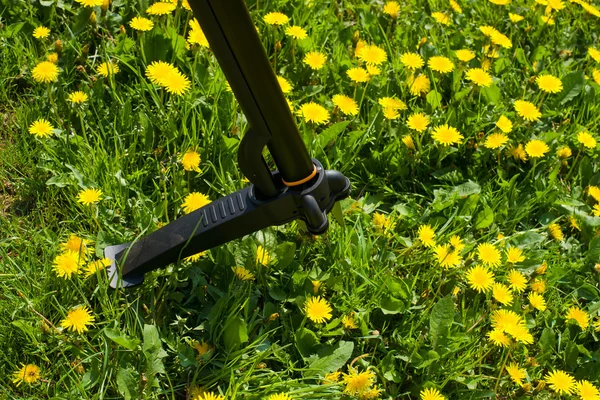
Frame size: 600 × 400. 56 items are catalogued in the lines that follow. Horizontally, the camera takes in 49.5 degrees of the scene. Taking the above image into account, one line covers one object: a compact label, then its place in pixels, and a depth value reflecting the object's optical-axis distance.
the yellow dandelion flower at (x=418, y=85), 2.49
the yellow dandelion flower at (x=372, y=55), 2.46
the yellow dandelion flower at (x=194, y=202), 1.94
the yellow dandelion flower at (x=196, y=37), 2.27
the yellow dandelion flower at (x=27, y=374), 1.62
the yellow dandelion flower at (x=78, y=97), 2.09
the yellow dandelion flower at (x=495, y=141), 2.37
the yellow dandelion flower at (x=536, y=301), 2.00
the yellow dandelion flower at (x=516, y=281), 2.04
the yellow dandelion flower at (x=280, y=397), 1.63
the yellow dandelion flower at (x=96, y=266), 1.74
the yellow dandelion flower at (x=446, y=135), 2.31
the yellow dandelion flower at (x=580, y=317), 2.04
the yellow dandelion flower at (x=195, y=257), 1.80
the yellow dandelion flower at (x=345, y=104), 2.32
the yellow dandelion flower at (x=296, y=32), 2.45
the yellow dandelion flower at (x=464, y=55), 2.58
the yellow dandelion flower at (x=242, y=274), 1.87
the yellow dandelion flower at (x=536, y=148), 2.38
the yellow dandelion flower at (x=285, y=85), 2.31
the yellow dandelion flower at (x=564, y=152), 2.42
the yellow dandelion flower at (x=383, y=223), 2.08
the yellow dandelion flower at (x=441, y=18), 2.82
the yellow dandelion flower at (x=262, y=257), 1.91
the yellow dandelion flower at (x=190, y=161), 2.03
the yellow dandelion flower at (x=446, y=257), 1.99
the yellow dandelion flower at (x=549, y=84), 2.58
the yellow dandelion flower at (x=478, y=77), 2.48
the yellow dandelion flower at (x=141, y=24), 2.25
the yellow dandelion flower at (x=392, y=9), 2.78
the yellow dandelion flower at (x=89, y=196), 1.88
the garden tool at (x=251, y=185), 1.38
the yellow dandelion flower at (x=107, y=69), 2.22
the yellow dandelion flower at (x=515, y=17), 2.86
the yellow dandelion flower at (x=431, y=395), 1.76
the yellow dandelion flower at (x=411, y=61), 2.50
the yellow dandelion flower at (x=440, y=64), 2.51
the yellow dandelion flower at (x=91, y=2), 2.24
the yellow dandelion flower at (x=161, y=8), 2.30
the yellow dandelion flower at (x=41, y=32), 2.24
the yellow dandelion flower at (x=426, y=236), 2.04
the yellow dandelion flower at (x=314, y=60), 2.43
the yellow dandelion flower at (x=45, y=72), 2.08
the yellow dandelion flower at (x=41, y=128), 2.01
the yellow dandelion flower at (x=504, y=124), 2.39
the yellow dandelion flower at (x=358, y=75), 2.40
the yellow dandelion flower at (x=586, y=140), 2.48
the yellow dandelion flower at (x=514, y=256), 2.09
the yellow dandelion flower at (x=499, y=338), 1.87
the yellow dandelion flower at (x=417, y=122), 2.33
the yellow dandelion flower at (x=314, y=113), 2.24
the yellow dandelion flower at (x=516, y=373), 1.86
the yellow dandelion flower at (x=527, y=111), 2.43
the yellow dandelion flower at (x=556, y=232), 2.28
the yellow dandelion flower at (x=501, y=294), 1.97
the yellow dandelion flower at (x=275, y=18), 2.46
